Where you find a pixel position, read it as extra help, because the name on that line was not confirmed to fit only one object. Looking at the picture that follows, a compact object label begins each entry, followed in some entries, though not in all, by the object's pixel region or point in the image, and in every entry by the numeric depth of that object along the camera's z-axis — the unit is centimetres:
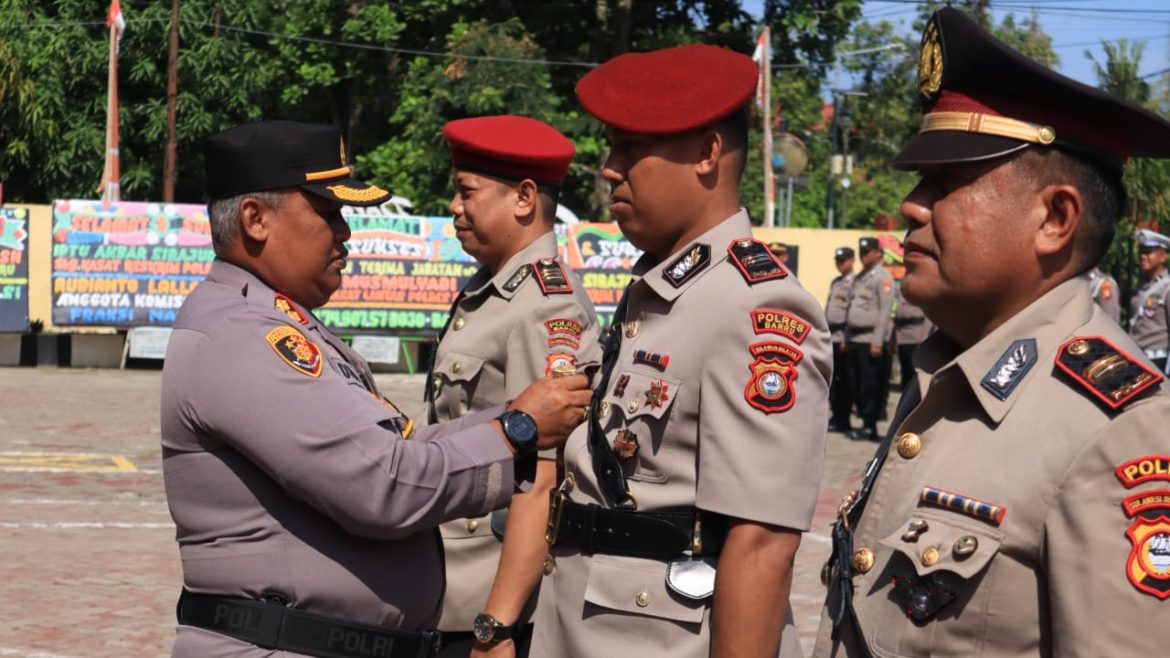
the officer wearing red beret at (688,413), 277
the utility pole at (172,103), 3180
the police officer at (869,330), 1545
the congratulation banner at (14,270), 2000
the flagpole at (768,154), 2552
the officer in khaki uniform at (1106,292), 1327
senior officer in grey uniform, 295
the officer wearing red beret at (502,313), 410
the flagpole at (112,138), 2670
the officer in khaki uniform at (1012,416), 198
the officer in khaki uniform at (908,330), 1477
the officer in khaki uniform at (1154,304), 1291
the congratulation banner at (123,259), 1989
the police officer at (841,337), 1606
